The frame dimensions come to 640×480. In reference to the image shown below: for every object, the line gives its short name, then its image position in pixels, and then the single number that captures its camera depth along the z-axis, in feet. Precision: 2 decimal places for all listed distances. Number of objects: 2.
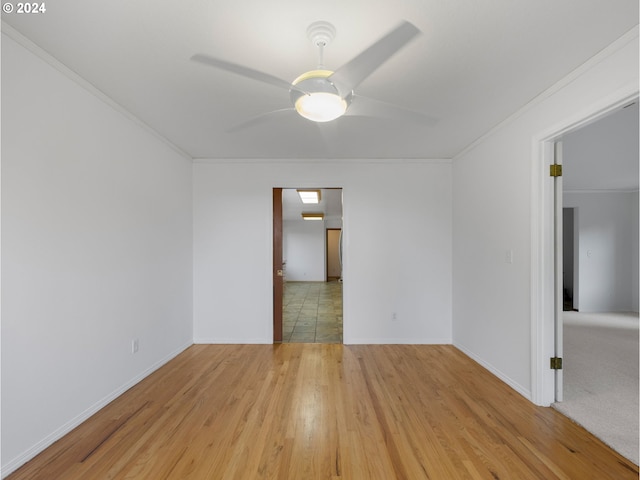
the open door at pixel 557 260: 7.56
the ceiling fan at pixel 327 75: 4.91
